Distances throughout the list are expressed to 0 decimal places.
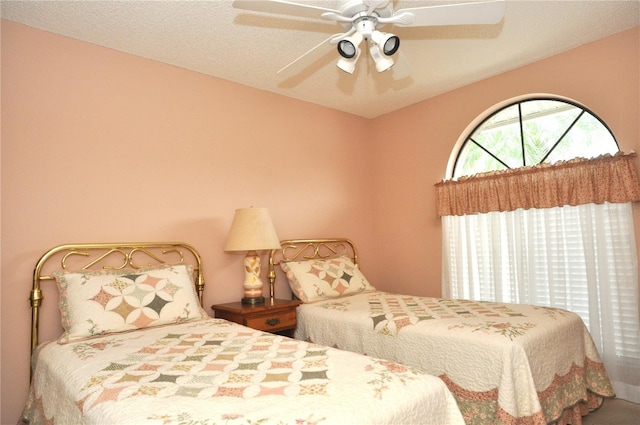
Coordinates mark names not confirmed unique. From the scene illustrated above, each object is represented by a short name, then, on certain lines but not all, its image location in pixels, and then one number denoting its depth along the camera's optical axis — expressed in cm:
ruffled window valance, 263
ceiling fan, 176
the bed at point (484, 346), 183
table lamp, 283
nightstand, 272
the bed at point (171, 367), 120
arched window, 267
